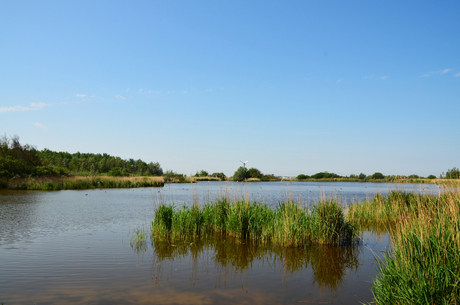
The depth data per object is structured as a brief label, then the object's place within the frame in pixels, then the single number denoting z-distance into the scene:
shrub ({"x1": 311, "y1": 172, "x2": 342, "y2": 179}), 103.00
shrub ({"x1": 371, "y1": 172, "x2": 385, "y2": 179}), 74.96
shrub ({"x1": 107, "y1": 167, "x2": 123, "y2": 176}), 62.48
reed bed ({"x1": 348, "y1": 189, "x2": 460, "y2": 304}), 3.84
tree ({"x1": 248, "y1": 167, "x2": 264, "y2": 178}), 96.07
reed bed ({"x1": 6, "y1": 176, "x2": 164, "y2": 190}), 35.85
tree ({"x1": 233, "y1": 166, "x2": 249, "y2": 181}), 85.36
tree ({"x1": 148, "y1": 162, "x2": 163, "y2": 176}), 86.06
